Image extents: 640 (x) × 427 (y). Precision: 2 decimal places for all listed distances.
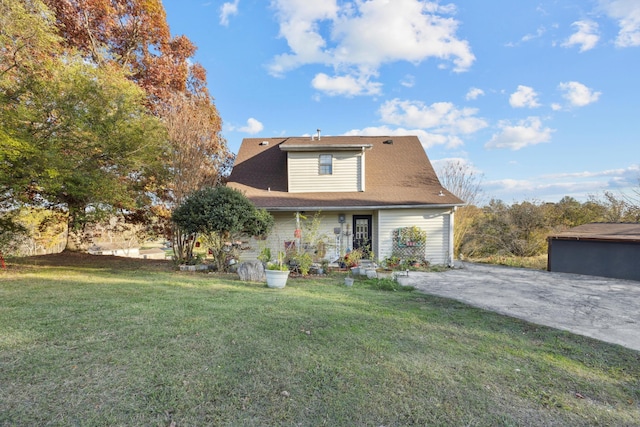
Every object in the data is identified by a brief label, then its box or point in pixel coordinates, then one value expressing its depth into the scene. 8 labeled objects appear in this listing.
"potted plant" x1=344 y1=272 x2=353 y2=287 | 7.39
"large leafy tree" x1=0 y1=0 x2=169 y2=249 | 6.72
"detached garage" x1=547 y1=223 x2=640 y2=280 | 8.60
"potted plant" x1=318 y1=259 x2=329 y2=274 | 9.34
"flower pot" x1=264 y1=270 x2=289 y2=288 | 6.62
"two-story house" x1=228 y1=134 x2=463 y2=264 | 10.94
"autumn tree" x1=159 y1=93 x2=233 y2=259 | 9.94
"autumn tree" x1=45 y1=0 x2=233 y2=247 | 10.10
